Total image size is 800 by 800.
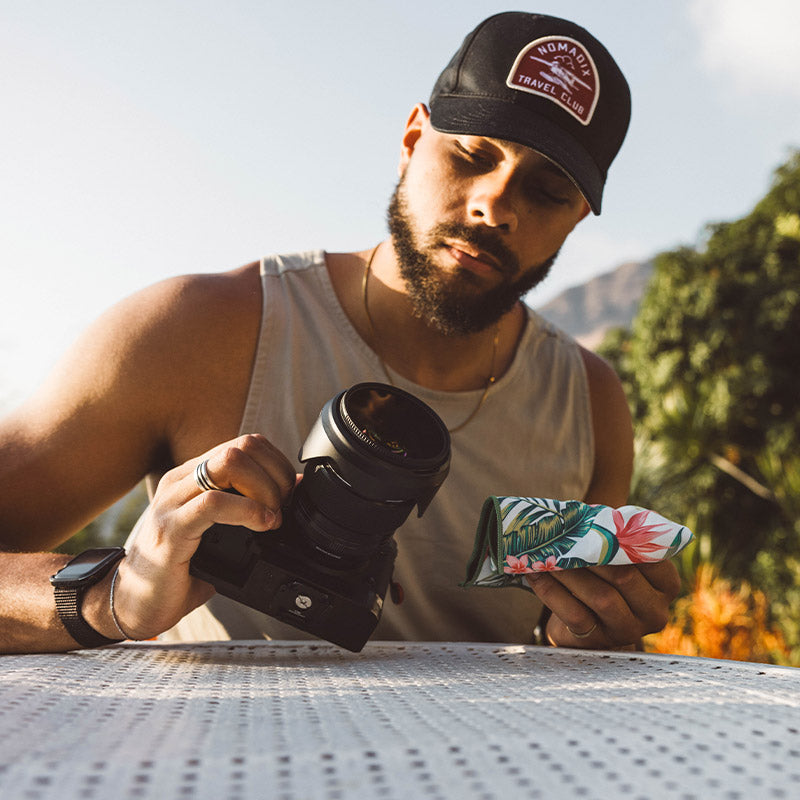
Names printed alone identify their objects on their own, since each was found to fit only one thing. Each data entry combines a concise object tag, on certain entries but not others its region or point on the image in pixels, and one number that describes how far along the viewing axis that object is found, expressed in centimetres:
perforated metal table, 43
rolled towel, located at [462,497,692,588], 98
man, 131
